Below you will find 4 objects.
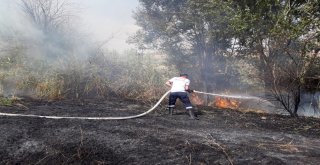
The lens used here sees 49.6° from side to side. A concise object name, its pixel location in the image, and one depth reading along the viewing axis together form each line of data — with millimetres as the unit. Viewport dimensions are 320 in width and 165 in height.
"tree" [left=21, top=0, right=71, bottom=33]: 17875
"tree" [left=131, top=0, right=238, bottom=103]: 17461
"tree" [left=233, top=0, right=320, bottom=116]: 10766
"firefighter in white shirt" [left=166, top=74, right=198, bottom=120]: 9840
